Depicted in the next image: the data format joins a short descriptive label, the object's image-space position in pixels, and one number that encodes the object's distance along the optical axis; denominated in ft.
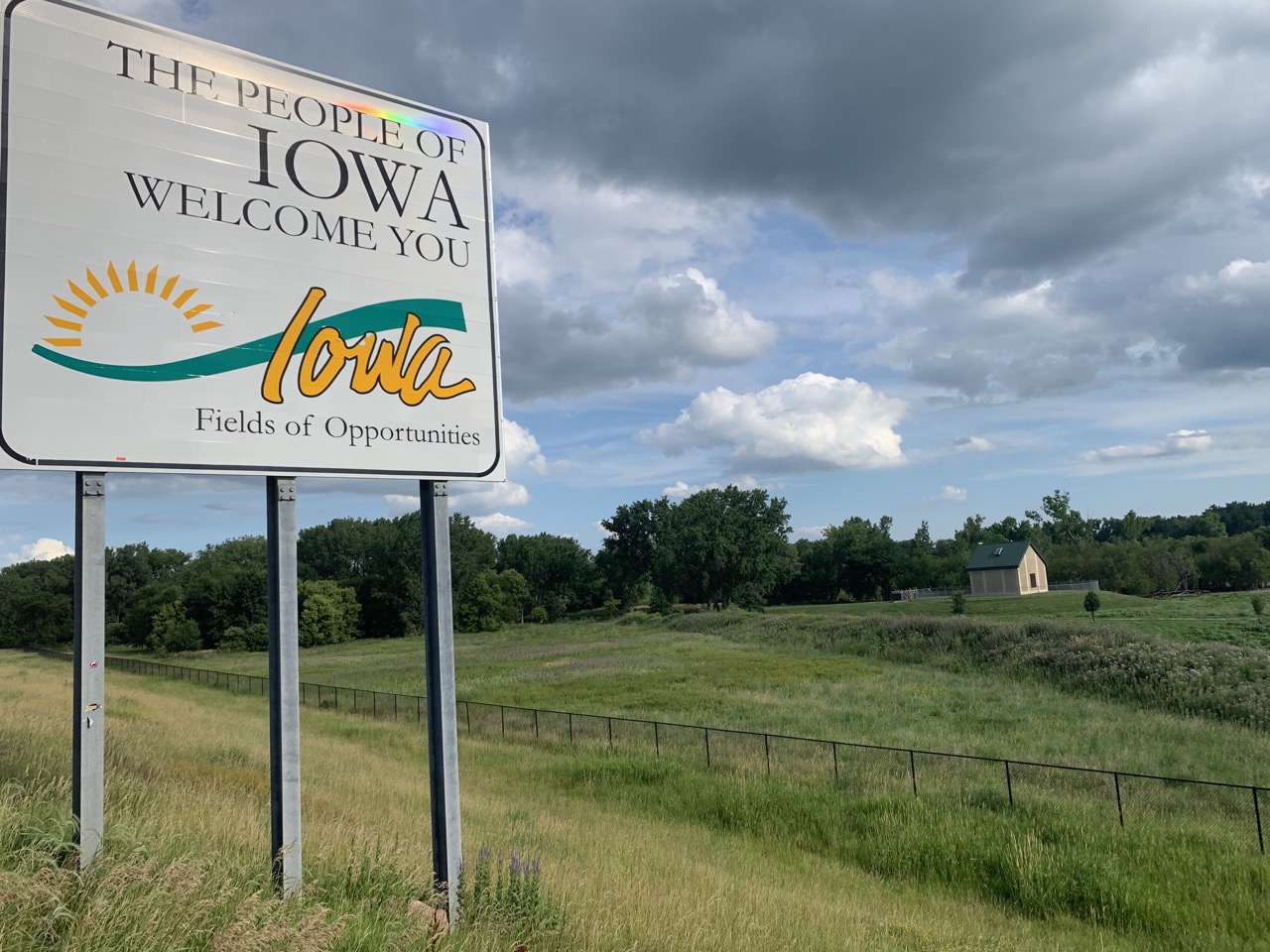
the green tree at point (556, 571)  435.12
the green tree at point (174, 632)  309.42
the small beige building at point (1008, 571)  297.74
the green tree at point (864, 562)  410.10
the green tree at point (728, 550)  351.67
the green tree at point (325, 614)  326.03
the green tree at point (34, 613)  341.82
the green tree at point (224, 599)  317.42
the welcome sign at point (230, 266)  18.02
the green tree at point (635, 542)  406.82
